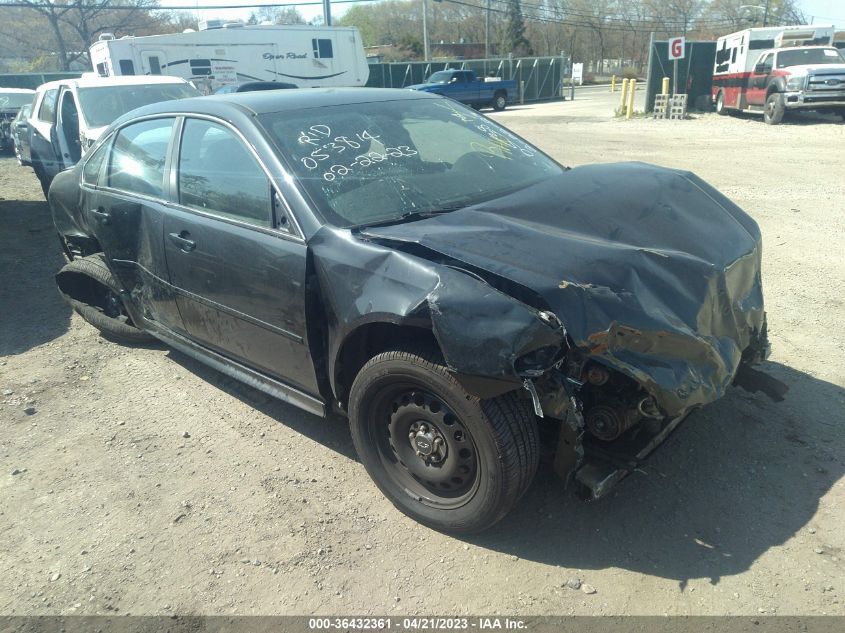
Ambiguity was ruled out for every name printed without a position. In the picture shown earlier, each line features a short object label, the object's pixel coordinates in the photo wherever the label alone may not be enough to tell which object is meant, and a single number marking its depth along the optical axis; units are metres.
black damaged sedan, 2.39
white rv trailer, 17.06
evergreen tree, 63.16
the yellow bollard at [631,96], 22.17
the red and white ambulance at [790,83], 17.11
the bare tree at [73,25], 48.59
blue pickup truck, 30.31
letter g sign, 20.17
